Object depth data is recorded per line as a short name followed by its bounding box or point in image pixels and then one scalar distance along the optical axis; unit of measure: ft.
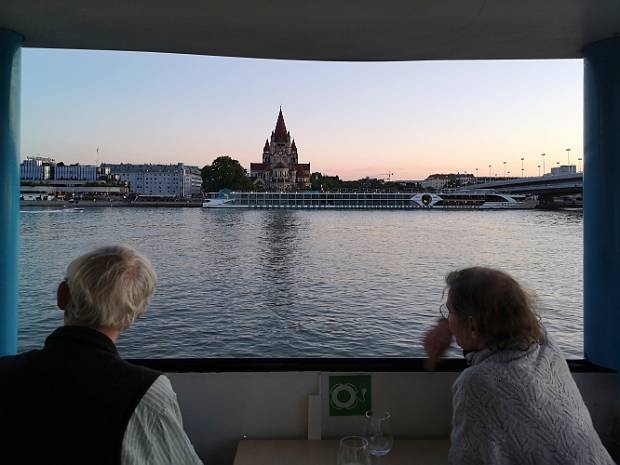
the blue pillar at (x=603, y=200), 4.42
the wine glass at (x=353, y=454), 2.75
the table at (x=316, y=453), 3.26
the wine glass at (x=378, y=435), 3.05
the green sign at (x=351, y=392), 3.97
